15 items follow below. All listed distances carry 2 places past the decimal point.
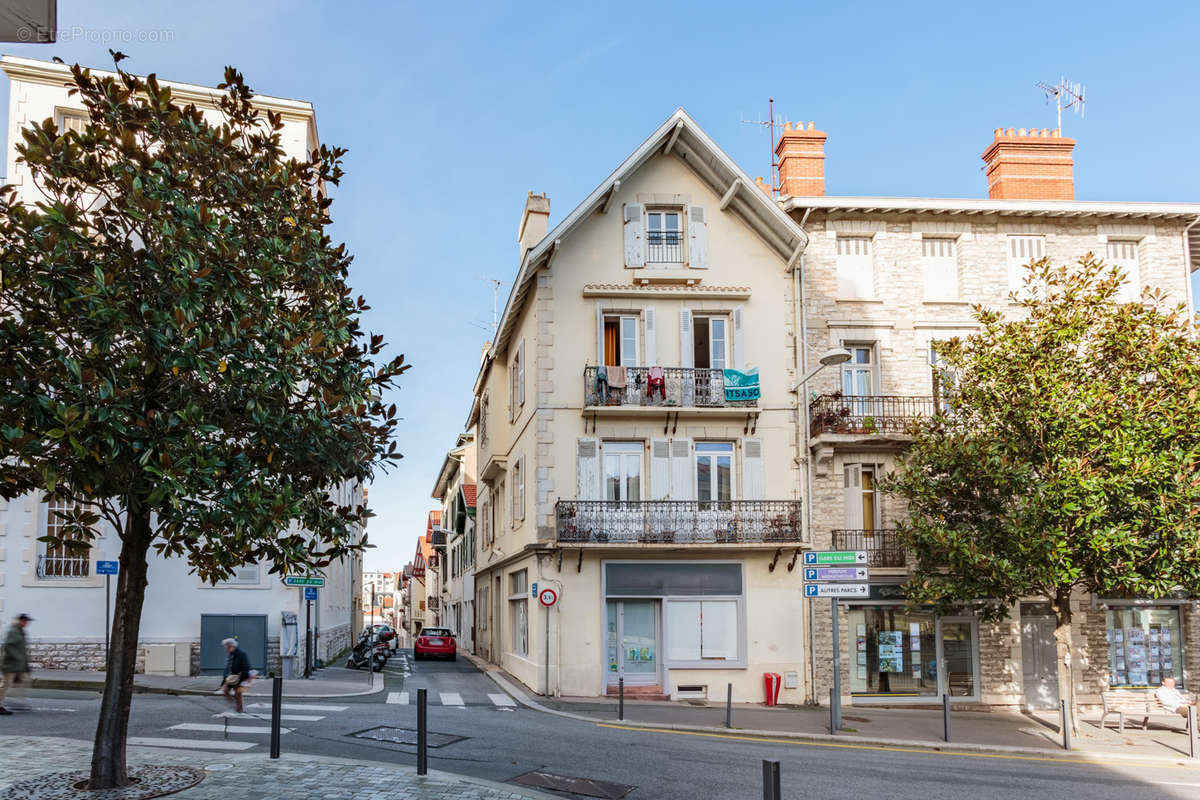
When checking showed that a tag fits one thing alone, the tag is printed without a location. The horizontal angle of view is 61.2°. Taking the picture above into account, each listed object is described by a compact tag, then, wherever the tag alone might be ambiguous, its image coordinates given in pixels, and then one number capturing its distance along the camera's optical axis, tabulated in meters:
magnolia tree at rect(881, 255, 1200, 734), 18.77
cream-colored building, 23.06
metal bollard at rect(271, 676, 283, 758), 11.62
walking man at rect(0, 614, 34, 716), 15.96
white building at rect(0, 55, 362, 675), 23.27
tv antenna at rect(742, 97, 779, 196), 27.00
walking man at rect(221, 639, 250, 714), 16.20
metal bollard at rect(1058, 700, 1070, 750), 17.25
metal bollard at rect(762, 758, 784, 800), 6.23
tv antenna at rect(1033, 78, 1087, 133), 26.27
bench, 23.26
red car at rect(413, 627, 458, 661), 38.72
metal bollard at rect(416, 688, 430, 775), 11.03
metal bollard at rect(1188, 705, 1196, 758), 16.77
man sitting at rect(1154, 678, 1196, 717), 19.48
